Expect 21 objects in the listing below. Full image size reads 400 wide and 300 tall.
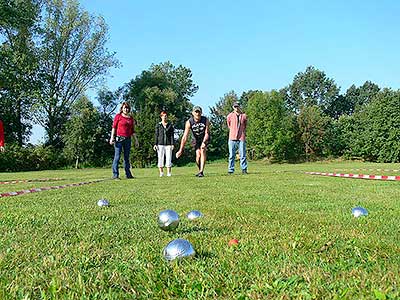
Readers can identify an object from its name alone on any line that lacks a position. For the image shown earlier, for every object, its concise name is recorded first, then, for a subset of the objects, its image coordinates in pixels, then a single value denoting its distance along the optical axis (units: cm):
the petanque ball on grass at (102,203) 462
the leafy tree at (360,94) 7306
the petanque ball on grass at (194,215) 358
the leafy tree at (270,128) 4222
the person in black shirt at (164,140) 1127
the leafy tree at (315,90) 7138
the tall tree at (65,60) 3700
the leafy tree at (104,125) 3653
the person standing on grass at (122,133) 1059
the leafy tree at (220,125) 4603
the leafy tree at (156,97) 3641
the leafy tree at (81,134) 3478
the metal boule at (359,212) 368
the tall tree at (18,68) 3156
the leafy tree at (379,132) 3831
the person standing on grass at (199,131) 1023
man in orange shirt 1124
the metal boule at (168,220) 293
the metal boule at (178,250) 216
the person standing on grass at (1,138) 919
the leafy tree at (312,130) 4322
